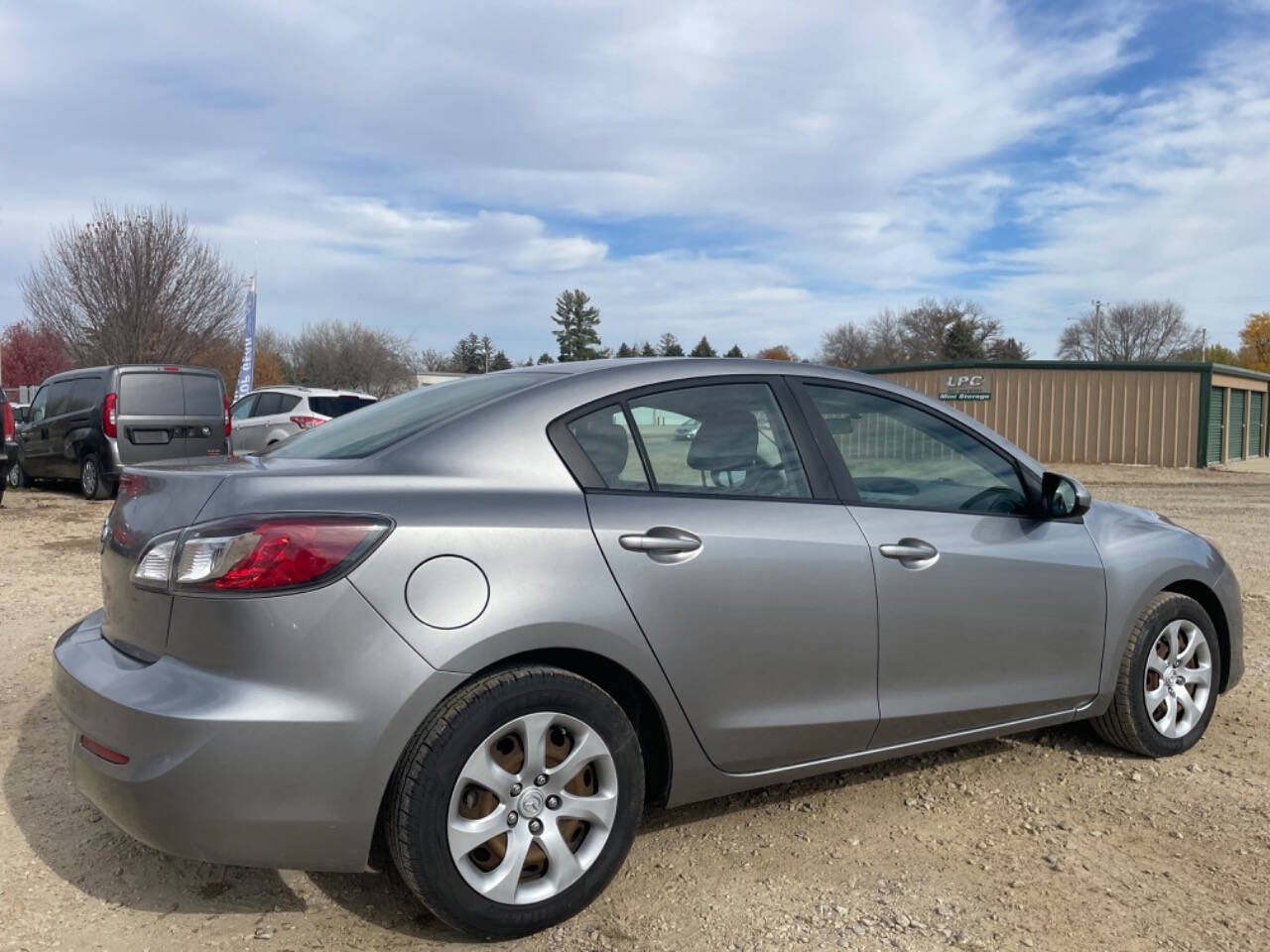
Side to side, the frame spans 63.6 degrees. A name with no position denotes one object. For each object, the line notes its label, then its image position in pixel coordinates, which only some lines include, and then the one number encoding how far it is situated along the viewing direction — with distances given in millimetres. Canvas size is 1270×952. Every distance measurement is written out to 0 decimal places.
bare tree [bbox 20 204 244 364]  30875
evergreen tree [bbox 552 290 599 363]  72188
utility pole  79312
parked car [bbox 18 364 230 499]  12836
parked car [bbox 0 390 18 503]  11477
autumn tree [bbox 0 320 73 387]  54000
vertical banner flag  27609
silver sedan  2469
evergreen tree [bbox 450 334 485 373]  91812
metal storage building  26422
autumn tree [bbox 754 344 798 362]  76938
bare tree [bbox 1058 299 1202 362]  86250
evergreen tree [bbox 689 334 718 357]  67712
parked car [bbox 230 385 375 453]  17078
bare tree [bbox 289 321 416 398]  60438
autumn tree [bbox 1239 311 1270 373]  78000
